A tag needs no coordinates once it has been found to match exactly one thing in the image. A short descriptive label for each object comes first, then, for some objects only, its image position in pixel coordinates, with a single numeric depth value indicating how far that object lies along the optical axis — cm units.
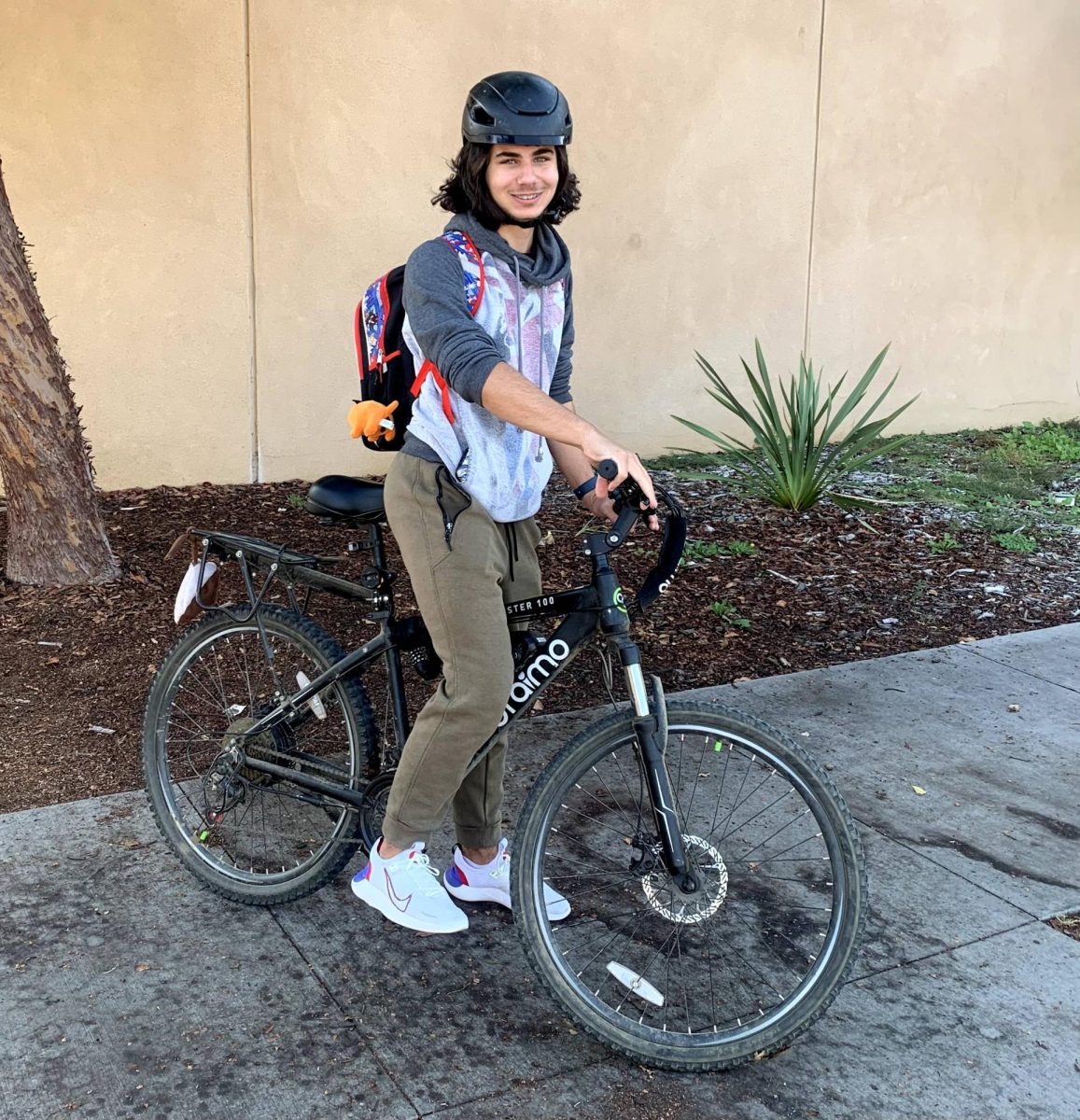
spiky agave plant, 728
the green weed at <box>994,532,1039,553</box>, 698
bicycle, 266
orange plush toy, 285
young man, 265
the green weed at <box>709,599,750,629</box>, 560
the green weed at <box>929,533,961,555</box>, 688
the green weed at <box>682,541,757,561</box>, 651
